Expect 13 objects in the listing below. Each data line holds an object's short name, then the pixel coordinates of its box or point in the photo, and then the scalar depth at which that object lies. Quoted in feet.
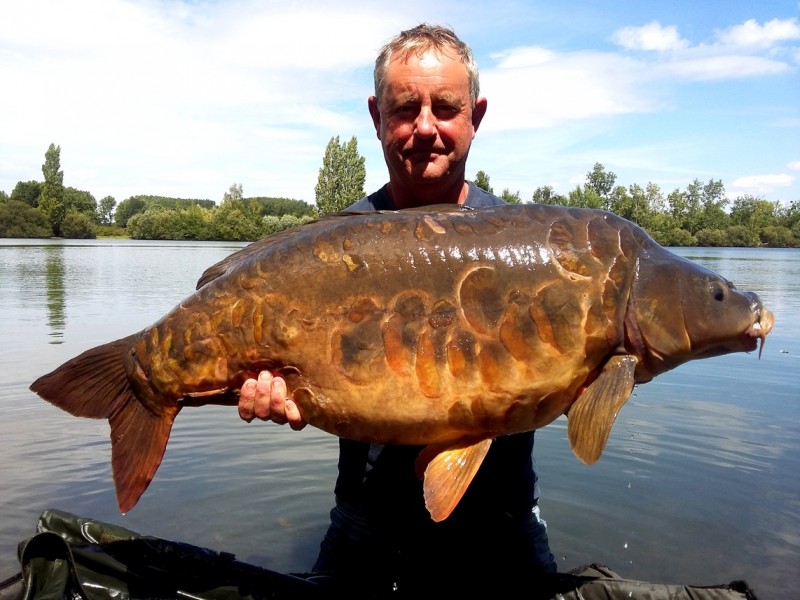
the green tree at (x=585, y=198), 165.89
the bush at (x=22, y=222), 192.44
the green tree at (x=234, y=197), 253.03
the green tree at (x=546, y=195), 171.22
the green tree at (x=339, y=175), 164.14
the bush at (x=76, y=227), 205.91
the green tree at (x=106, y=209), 357.61
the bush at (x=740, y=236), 200.85
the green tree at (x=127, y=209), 354.74
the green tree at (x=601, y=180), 208.54
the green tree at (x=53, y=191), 203.31
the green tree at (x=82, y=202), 288.63
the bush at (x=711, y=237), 193.26
